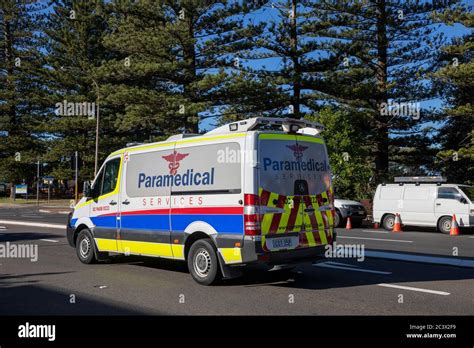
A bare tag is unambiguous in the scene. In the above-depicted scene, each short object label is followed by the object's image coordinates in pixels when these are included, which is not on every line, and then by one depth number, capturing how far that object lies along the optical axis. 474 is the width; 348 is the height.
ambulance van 7.90
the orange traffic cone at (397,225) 19.95
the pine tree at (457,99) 29.39
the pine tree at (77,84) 47.75
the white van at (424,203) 18.95
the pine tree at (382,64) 33.91
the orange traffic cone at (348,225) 20.96
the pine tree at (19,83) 51.66
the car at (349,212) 21.69
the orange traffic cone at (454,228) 18.53
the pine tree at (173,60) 35.06
